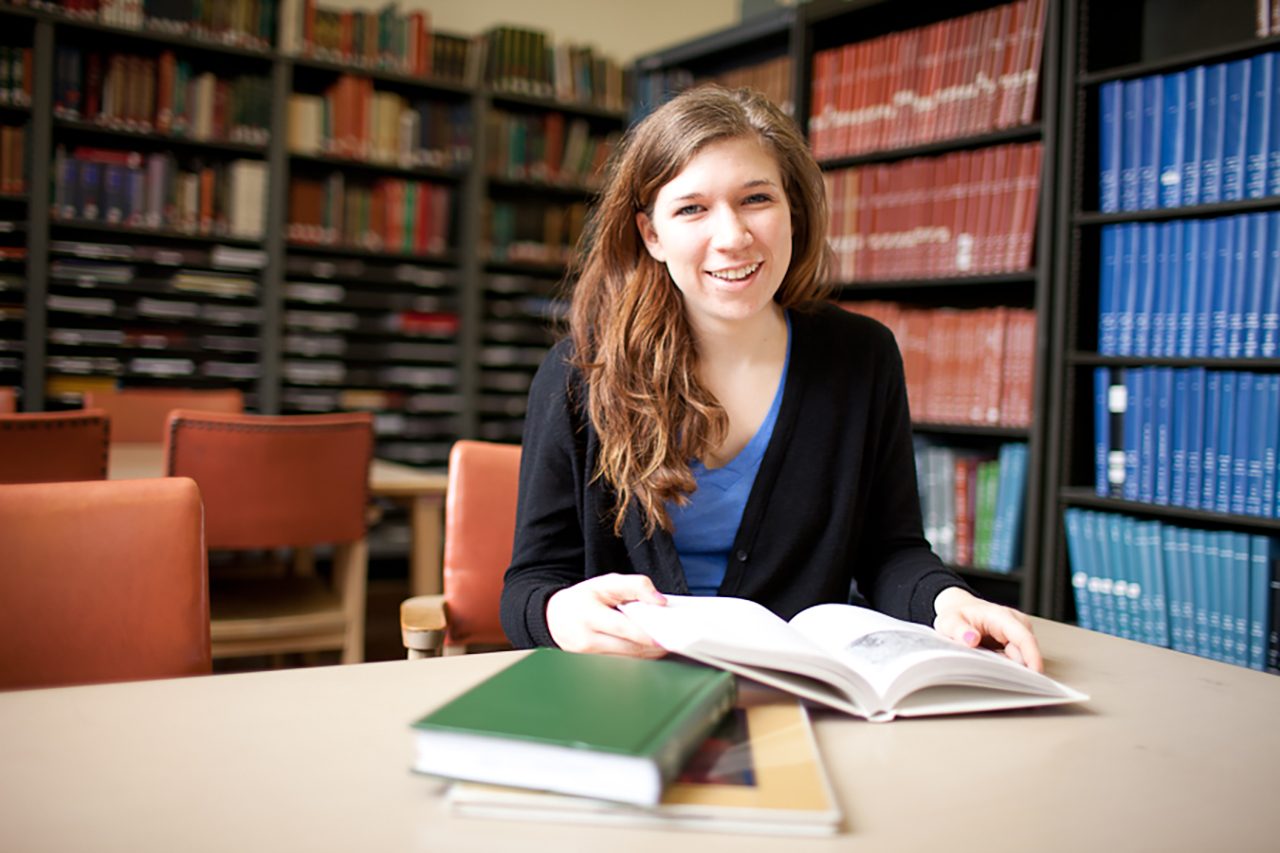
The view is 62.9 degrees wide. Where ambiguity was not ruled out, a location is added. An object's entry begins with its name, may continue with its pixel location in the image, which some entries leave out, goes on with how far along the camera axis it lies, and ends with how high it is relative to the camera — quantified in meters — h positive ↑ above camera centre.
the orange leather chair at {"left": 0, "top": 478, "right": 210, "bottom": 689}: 1.06 -0.19
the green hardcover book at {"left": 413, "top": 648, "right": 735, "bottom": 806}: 0.64 -0.20
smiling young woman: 1.32 +0.01
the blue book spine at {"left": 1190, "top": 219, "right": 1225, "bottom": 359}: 2.43 +0.35
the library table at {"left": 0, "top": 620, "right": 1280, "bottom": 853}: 0.62 -0.24
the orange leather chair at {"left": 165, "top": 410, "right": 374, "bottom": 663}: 2.20 -0.21
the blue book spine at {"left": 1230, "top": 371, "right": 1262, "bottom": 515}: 2.38 -0.01
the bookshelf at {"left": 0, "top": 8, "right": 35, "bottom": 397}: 3.78 +0.77
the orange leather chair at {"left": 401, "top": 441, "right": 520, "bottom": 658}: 1.52 -0.19
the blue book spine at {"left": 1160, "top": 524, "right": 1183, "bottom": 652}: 2.50 -0.35
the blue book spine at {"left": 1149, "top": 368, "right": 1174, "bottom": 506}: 2.52 +0.02
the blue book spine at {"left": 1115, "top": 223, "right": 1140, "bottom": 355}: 2.58 +0.37
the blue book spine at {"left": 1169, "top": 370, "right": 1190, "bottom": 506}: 2.49 -0.01
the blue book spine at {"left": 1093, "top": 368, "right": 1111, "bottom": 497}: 2.64 +0.02
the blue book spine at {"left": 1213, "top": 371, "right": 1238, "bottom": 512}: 2.40 -0.01
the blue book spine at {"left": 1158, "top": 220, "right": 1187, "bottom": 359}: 2.50 +0.37
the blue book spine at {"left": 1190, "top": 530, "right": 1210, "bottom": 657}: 2.45 -0.35
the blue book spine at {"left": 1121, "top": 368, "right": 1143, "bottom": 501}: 2.57 +0.01
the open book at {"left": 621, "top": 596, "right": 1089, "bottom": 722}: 0.81 -0.19
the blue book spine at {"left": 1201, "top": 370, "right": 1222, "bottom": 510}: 2.43 +0.00
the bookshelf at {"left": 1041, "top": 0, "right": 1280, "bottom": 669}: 2.37 +0.25
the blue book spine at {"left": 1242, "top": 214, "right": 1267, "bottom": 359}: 2.35 +0.36
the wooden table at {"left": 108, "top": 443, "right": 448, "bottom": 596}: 2.51 -0.23
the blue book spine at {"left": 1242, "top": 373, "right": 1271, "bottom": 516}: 2.35 -0.01
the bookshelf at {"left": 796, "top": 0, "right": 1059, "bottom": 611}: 2.77 +0.59
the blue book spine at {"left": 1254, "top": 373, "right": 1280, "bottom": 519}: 2.33 +0.00
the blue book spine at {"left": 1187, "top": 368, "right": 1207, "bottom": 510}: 2.46 +0.01
